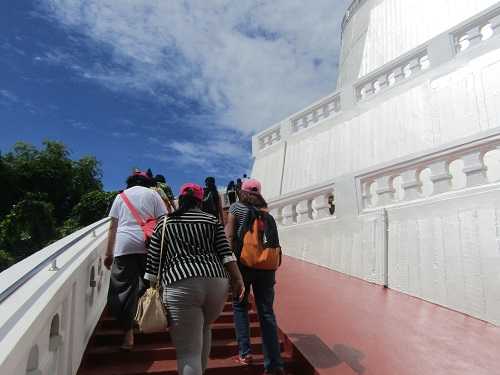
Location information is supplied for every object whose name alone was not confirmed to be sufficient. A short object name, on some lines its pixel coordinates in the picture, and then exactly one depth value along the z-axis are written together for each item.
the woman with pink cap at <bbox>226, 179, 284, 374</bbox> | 3.13
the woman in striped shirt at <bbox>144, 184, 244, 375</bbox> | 2.50
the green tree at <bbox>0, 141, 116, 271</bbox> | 23.42
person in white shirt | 3.46
